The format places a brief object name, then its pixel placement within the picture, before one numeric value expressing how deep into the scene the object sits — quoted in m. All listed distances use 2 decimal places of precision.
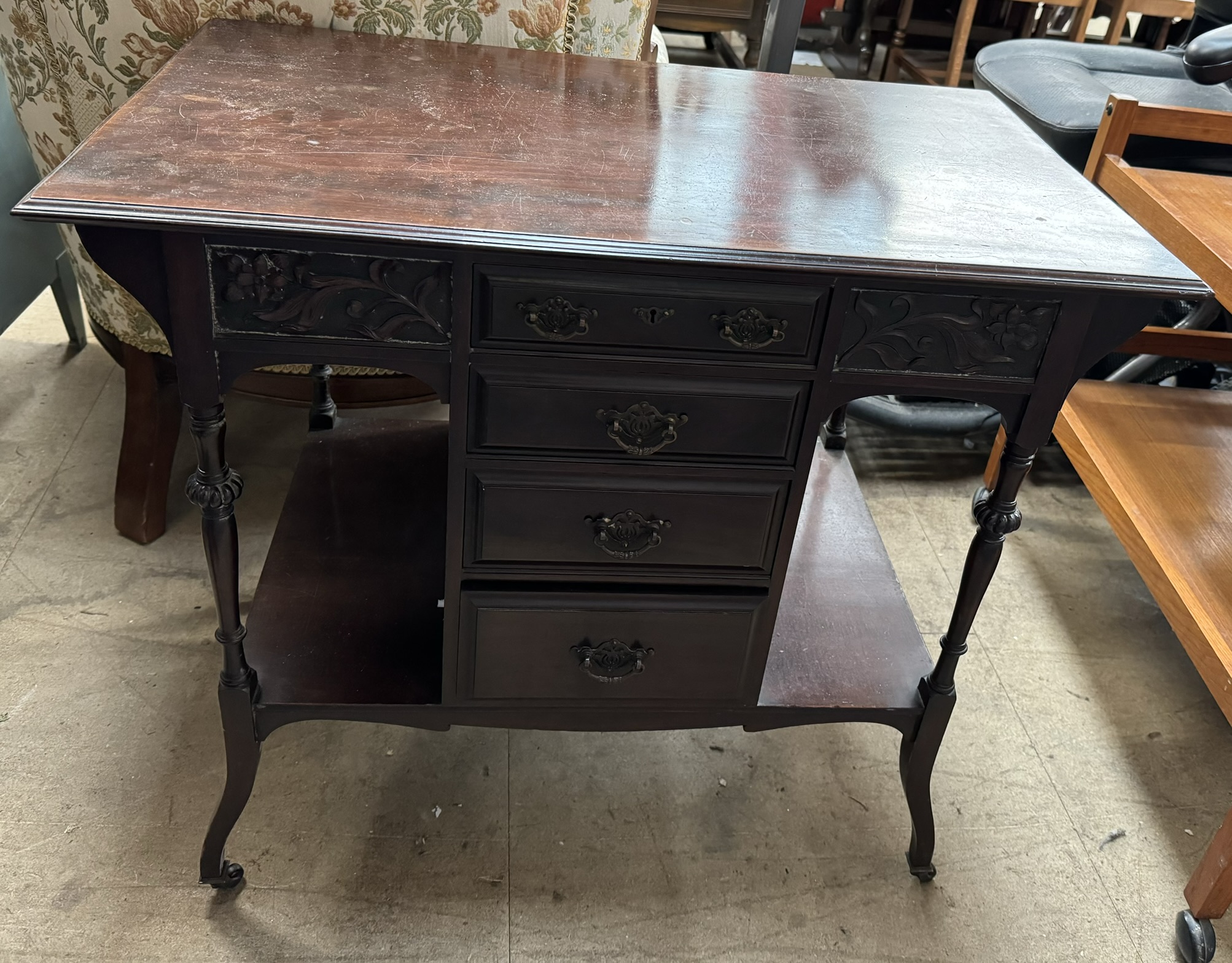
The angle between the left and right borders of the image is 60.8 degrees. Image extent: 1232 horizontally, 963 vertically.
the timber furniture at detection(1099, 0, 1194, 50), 3.28
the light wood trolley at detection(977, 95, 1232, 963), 1.26
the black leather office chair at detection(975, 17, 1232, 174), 2.04
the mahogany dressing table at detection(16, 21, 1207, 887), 0.85
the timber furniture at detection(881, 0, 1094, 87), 3.19
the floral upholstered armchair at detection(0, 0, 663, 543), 1.26
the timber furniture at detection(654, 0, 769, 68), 3.14
